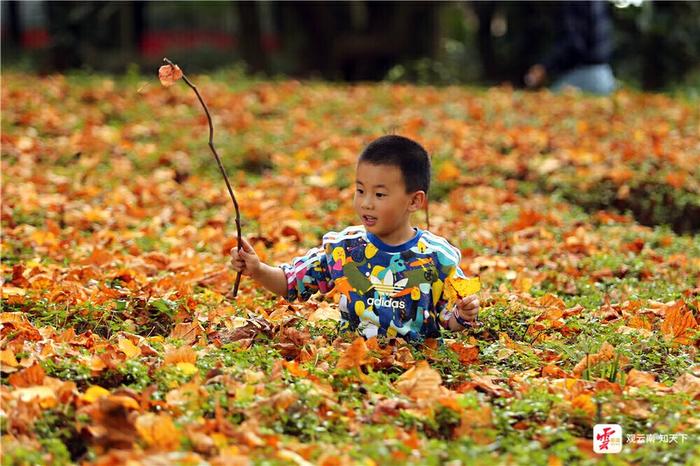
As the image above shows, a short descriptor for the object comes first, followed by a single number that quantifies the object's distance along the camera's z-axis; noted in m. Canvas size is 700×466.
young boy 7.62
